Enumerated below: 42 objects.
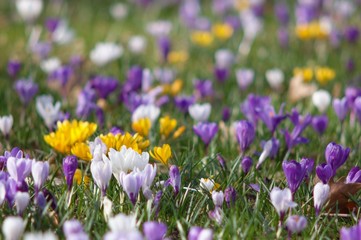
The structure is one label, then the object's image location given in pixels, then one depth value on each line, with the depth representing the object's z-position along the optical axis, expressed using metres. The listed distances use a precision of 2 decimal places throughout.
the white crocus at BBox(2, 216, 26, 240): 3.55
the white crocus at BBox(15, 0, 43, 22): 10.39
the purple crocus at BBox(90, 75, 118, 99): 7.12
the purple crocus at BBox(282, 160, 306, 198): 4.41
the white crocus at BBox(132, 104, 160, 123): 6.08
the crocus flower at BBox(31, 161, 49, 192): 4.22
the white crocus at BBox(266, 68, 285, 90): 8.62
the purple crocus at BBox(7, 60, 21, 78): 7.90
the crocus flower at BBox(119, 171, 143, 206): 4.17
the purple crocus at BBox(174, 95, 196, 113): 6.84
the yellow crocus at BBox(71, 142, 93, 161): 4.86
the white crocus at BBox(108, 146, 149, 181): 4.37
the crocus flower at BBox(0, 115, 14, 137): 5.62
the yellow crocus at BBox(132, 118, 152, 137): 5.71
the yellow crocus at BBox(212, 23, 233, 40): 11.39
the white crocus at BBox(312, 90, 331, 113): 6.93
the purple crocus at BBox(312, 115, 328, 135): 6.34
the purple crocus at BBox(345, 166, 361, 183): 4.66
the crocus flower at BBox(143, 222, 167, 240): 3.43
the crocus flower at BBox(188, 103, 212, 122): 6.19
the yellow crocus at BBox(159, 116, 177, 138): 5.88
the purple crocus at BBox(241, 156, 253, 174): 5.03
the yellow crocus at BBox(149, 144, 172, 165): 4.76
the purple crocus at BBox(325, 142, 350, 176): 4.70
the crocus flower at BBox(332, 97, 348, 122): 6.37
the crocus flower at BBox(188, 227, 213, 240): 3.44
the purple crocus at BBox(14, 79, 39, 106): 6.94
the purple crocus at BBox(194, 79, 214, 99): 7.81
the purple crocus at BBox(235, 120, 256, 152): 5.45
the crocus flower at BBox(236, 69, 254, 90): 8.49
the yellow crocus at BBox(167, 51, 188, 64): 10.16
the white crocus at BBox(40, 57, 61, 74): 8.55
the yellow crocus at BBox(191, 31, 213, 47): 10.94
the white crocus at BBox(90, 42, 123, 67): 9.09
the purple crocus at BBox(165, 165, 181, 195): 4.45
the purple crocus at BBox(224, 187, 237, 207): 4.51
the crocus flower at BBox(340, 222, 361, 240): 3.51
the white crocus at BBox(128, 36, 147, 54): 10.08
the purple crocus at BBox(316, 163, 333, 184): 4.52
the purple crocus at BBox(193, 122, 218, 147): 5.66
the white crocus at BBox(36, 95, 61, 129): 6.00
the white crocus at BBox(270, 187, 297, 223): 4.09
